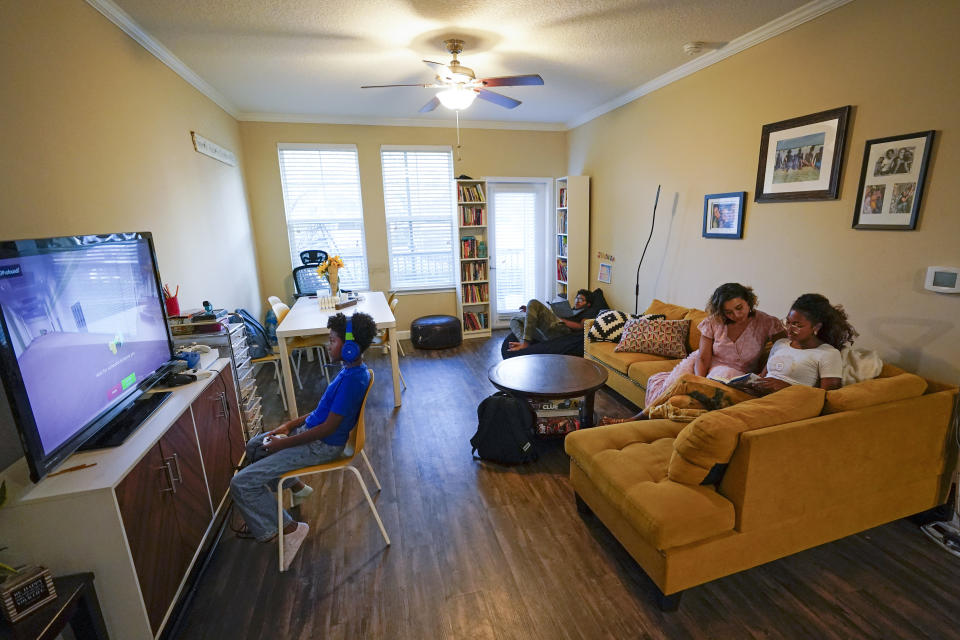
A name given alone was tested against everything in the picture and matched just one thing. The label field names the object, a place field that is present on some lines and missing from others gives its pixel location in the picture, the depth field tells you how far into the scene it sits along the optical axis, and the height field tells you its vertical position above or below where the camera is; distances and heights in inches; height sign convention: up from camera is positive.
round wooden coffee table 105.3 -39.2
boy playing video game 74.8 -36.3
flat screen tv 49.5 -12.9
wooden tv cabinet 50.6 -35.9
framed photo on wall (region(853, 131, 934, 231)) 84.3 +7.8
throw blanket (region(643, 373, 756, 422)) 85.0 -35.6
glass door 229.5 -7.4
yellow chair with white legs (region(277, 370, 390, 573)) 74.8 -41.2
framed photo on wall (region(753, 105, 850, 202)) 99.7 +16.2
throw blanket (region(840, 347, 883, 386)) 83.0 -28.6
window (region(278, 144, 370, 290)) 199.2 +17.5
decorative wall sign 134.9 +31.8
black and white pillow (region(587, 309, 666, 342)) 149.5 -34.8
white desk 124.4 -26.4
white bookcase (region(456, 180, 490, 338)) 216.5 -13.7
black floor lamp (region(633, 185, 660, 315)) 177.5 -30.1
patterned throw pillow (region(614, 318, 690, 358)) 130.6 -34.7
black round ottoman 204.7 -47.8
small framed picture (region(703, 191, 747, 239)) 126.9 +2.9
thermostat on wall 79.7 -11.9
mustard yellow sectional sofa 63.2 -41.8
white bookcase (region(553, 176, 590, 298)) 207.0 -0.3
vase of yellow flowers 161.3 -11.9
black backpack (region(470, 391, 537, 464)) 105.0 -49.9
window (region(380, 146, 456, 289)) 212.2 +10.2
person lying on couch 167.9 -38.4
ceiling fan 115.3 +41.6
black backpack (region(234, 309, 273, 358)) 146.9 -34.5
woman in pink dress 102.2 -27.2
